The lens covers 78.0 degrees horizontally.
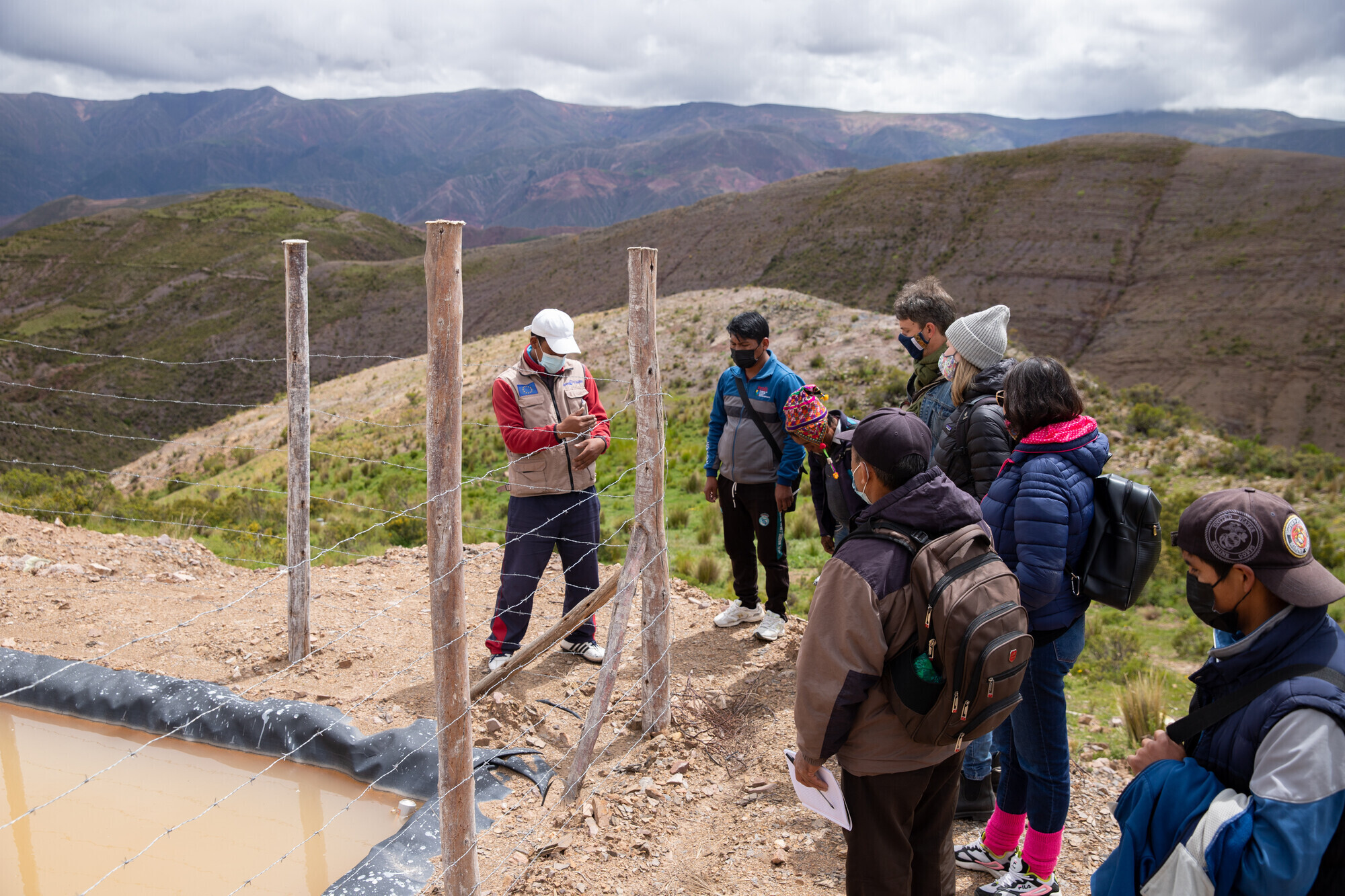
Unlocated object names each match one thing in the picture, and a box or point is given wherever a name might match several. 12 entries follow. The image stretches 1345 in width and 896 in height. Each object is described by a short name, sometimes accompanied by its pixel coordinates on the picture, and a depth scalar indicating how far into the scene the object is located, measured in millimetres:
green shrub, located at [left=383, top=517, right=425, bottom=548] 9469
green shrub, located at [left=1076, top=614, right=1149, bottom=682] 5992
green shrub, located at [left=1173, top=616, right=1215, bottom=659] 6605
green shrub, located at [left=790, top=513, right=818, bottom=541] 9477
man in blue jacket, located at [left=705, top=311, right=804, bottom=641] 4980
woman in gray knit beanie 3402
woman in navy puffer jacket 2852
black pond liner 3732
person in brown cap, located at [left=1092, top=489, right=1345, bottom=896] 1706
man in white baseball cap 4754
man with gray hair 4047
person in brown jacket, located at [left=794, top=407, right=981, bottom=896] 2256
